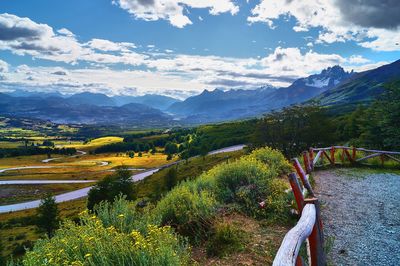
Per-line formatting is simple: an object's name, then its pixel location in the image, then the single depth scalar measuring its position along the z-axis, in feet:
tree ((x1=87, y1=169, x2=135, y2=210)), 228.63
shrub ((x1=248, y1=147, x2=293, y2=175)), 59.21
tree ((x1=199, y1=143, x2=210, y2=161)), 477.81
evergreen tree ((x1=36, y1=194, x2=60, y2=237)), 219.41
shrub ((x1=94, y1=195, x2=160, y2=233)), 26.63
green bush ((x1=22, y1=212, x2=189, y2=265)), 16.88
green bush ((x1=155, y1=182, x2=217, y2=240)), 33.14
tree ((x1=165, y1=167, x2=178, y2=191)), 258.94
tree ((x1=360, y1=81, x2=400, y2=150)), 112.06
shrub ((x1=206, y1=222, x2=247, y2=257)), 28.53
